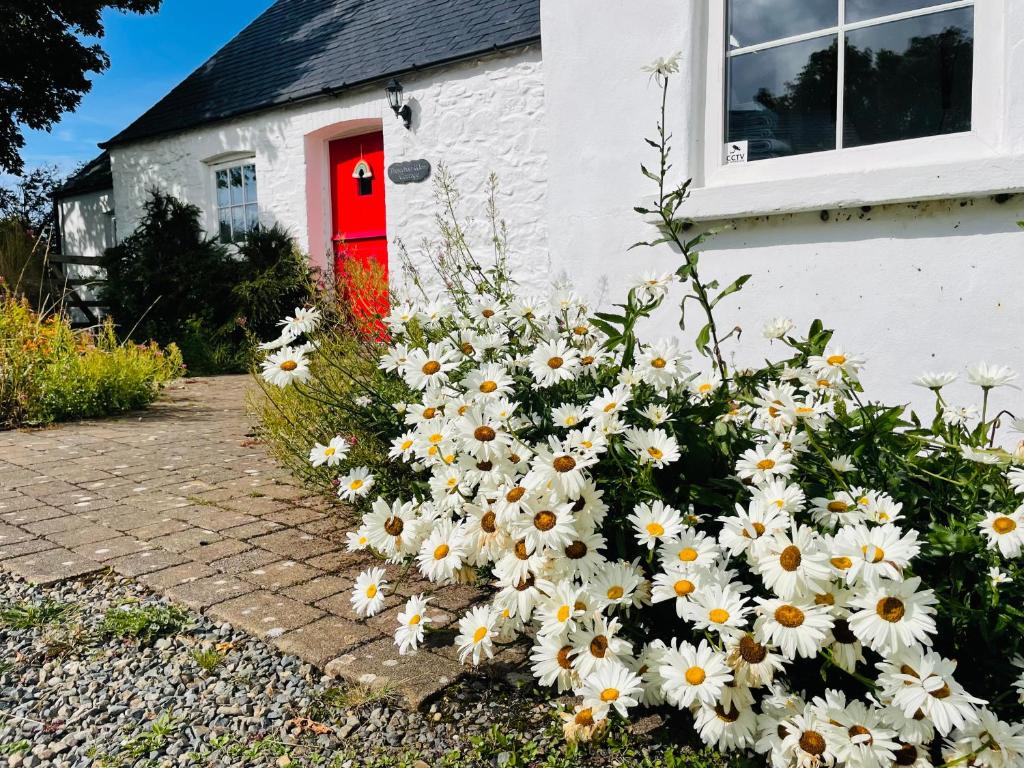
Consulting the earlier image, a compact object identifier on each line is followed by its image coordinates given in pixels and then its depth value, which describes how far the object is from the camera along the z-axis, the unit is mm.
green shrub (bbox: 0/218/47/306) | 9906
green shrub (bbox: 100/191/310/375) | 9195
